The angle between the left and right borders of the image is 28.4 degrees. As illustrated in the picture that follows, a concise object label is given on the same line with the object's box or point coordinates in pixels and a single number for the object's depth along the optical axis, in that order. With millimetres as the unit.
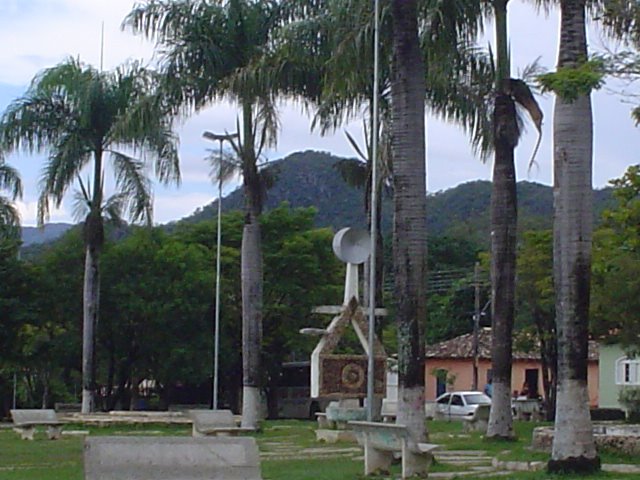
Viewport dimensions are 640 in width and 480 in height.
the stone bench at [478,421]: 32469
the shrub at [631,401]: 37453
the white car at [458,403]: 49625
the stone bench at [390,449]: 17828
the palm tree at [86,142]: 41750
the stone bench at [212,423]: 28719
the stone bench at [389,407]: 41225
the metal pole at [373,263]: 24688
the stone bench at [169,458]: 13617
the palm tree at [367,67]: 23531
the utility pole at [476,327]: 57603
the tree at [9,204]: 47469
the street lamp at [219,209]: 34091
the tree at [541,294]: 40188
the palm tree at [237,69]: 32875
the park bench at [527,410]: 44625
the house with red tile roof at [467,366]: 62438
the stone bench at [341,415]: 30031
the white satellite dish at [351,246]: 29250
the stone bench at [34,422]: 32344
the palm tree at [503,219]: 25562
